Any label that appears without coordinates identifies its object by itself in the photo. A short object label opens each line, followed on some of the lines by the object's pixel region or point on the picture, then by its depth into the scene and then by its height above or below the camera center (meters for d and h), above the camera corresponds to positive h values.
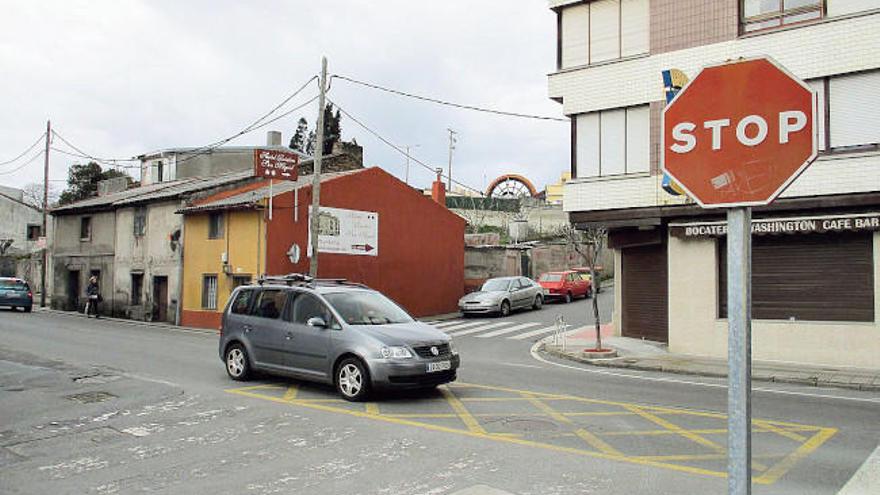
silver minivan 9.52 -0.95
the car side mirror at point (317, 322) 10.11 -0.69
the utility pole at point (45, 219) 36.12 +2.99
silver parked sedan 27.72 -0.80
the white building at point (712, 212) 14.22 +2.24
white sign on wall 26.39 +1.78
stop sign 2.57 +0.58
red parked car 33.38 -0.32
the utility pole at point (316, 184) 21.02 +2.90
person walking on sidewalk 30.30 -1.00
